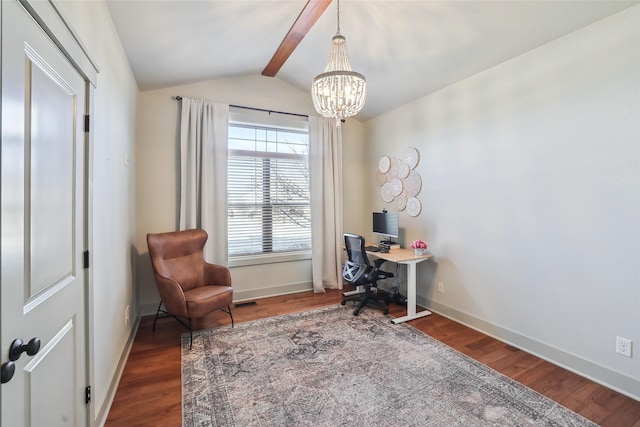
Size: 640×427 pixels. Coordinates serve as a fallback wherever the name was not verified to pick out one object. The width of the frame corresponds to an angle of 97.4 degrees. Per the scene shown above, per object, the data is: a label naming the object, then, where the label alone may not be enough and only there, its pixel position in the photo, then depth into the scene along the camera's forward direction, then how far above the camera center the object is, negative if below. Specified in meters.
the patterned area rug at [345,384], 1.77 -1.26
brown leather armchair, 2.70 -0.66
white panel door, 0.84 -0.04
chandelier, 2.05 +0.94
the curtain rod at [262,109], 3.48 +1.48
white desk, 3.21 -0.76
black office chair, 3.34 -0.71
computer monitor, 3.67 -0.14
